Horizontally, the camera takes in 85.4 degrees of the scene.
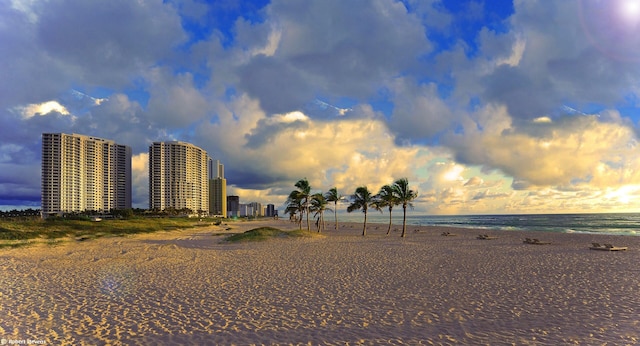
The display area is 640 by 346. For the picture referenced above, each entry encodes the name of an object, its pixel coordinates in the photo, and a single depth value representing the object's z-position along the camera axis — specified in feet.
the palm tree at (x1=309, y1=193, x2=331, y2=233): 174.83
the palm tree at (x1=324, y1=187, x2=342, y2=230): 185.47
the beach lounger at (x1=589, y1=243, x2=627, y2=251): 84.38
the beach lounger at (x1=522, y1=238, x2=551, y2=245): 104.94
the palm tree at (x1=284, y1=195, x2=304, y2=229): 173.17
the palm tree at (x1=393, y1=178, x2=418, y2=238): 139.33
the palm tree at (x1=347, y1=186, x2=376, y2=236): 160.38
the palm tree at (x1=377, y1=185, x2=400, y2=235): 145.18
